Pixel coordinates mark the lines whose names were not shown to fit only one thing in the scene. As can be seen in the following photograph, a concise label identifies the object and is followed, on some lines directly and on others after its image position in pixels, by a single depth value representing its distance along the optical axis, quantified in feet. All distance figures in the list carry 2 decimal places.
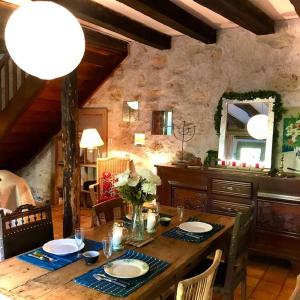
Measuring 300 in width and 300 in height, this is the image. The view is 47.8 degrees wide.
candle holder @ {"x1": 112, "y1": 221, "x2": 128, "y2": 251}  6.73
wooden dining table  4.96
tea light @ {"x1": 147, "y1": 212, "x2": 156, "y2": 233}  7.62
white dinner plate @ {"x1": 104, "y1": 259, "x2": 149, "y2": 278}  5.61
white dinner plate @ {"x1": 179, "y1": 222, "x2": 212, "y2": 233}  7.83
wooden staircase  14.71
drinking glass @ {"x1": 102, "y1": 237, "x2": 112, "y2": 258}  6.19
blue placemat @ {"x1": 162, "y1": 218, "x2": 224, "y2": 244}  7.29
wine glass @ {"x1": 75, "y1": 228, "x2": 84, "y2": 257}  6.57
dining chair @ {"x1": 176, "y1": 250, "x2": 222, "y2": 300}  4.38
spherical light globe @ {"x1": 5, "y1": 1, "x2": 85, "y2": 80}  5.48
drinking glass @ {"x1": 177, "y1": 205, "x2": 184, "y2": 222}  8.50
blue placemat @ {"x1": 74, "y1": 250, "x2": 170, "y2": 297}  5.09
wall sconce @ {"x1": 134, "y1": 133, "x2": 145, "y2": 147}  15.84
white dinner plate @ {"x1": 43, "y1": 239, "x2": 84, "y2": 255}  6.39
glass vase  7.25
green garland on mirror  12.28
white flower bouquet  7.02
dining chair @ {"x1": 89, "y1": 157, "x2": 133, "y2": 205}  15.17
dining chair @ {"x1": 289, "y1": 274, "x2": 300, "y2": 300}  4.32
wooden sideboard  11.11
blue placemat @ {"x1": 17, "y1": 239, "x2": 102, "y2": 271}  5.86
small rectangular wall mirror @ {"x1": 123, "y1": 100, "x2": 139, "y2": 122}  15.97
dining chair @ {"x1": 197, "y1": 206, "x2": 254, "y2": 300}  7.17
